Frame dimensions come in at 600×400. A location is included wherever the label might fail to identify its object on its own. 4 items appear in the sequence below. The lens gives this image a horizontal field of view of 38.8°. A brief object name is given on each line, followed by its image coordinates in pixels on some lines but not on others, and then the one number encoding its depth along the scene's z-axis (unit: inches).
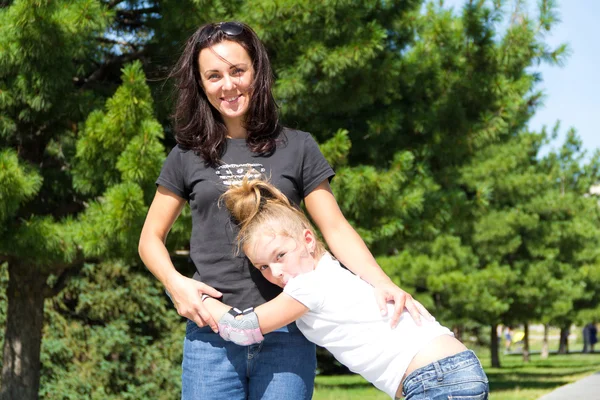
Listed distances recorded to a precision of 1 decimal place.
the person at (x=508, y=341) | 1824.2
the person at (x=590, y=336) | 1497.7
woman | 95.3
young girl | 89.4
